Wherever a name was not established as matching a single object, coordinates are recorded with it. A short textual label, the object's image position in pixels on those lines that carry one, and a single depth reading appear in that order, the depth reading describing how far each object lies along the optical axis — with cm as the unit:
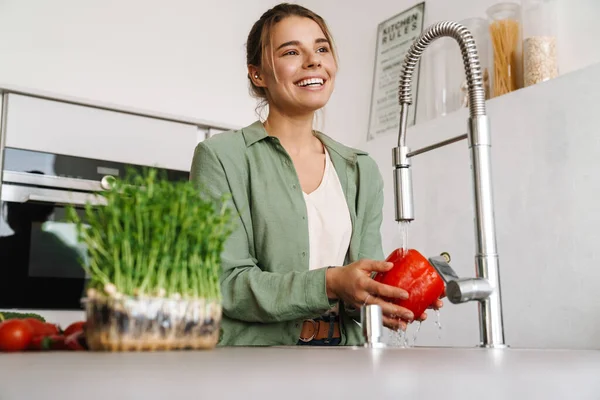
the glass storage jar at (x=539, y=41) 220
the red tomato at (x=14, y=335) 70
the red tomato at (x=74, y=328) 73
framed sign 296
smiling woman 109
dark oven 244
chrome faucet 96
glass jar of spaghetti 229
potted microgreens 60
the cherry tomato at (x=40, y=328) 74
